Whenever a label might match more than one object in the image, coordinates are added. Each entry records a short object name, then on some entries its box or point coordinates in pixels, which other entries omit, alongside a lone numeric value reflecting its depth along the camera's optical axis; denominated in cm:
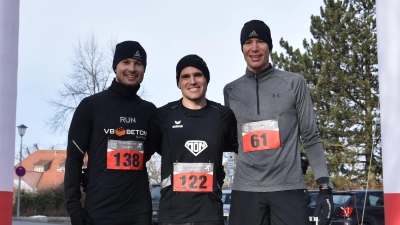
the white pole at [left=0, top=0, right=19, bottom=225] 397
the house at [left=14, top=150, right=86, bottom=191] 5892
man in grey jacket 410
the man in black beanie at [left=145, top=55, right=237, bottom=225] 409
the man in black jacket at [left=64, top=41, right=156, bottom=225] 431
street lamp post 2859
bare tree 2955
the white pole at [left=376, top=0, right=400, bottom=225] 391
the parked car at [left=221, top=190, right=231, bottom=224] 1570
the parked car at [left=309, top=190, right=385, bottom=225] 1495
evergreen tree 2869
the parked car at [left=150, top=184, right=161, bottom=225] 1361
